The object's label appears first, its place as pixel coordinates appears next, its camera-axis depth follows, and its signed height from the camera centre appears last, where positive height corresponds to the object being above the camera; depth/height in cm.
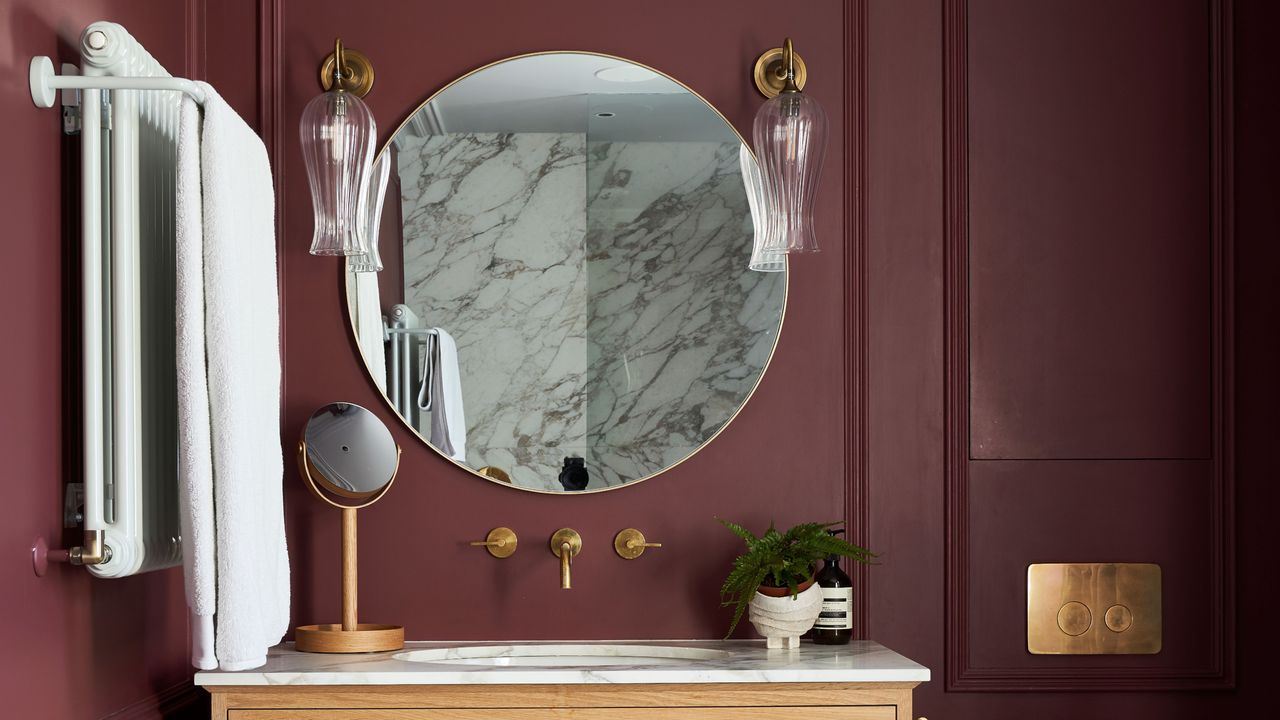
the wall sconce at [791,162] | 206 +35
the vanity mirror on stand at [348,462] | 200 -18
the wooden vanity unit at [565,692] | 170 -49
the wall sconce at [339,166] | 201 +33
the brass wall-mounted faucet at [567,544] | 209 -33
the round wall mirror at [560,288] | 214 +13
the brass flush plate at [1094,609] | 216 -47
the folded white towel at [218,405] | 154 -6
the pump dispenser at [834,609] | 200 -43
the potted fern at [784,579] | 191 -36
